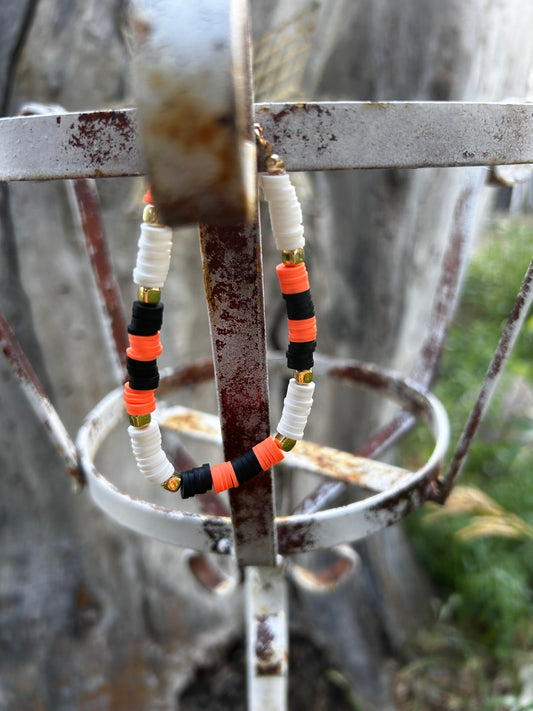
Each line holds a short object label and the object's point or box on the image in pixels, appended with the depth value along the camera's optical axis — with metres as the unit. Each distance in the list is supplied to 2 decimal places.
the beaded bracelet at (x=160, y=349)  0.11
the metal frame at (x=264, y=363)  0.10
